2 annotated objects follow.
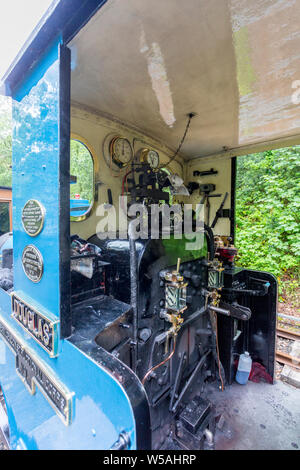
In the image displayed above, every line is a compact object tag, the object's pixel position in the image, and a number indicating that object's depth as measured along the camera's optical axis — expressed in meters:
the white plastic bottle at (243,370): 2.79
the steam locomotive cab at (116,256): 1.02
